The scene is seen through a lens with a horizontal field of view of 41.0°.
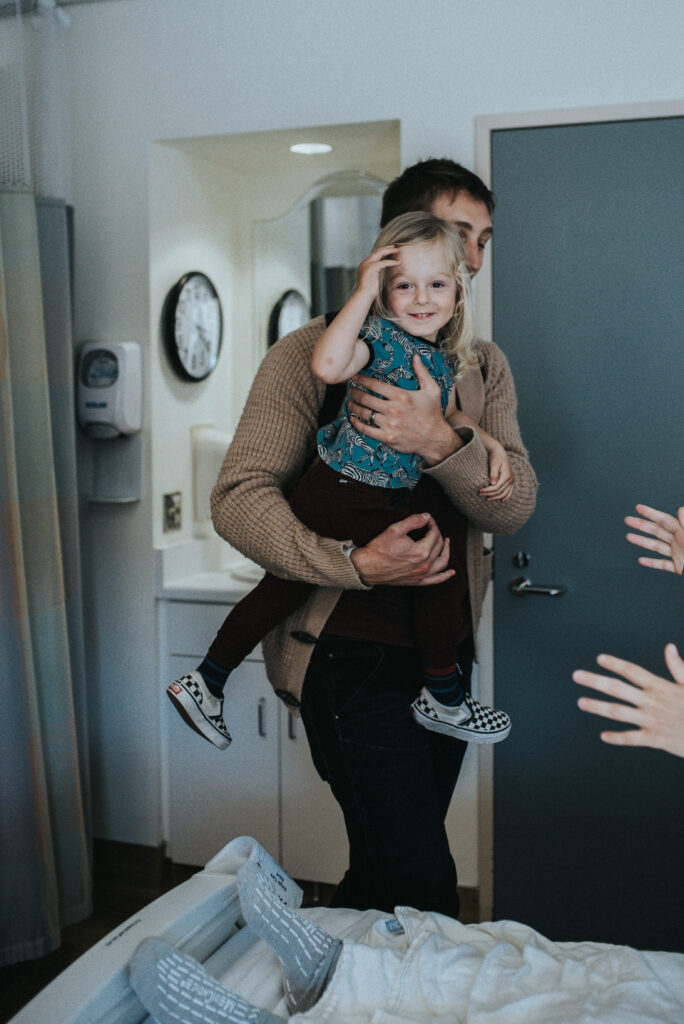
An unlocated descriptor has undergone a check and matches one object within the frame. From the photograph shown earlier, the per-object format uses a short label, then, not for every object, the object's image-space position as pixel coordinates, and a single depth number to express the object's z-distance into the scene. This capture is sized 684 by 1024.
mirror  2.83
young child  1.53
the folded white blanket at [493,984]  1.11
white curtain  2.16
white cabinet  2.61
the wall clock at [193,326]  2.71
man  1.47
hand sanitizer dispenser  2.59
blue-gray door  2.31
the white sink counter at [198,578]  2.64
